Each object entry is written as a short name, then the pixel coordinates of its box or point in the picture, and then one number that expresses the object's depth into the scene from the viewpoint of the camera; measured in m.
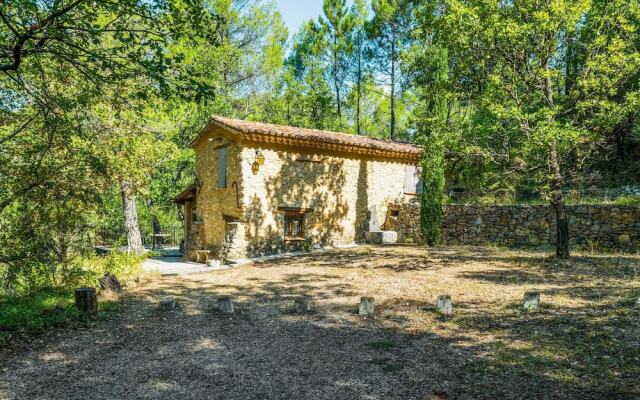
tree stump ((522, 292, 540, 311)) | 6.88
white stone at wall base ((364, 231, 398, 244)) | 17.17
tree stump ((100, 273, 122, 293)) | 8.88
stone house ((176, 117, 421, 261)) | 14.85
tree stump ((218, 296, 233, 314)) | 7.74
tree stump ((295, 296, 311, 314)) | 7.58
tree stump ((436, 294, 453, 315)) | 6.95
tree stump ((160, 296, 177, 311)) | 8.01
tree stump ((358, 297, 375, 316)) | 7.18
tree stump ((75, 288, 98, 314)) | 7.35
